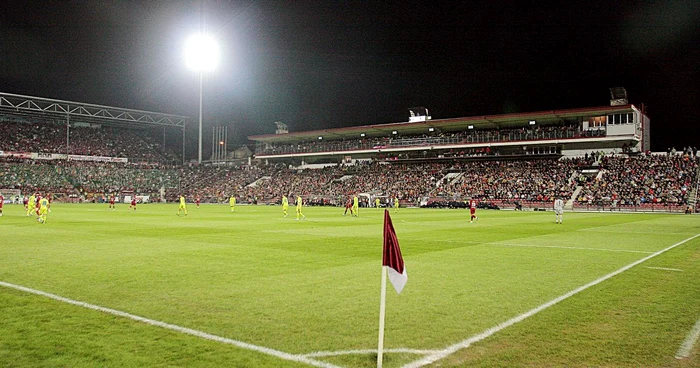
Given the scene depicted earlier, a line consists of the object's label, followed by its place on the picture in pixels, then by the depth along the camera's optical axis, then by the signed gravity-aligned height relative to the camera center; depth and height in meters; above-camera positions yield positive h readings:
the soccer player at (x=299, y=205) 31.24 -0.86
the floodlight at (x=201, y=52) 54.59 +16.36
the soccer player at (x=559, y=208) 29.61 -0.84
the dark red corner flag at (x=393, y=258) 5.32 -0.73
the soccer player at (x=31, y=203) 31.14 -0.84
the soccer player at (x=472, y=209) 30.41 -1.01
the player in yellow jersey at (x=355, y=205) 39.40 -1.02
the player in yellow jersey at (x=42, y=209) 25.64 -1.00
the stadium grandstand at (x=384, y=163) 56.00 +4.60
